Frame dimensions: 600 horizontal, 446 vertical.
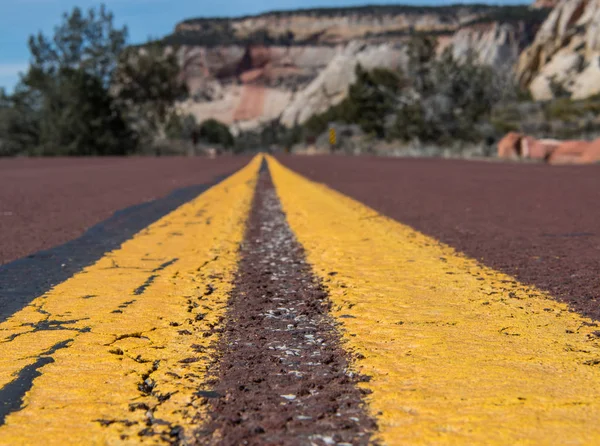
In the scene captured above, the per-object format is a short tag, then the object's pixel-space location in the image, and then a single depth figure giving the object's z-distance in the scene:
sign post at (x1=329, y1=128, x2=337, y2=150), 52.78
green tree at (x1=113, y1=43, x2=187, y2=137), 63.22
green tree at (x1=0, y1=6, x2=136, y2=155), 50.72
